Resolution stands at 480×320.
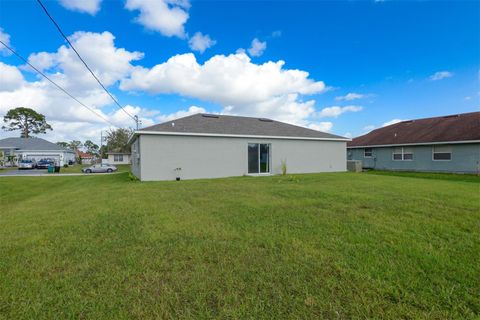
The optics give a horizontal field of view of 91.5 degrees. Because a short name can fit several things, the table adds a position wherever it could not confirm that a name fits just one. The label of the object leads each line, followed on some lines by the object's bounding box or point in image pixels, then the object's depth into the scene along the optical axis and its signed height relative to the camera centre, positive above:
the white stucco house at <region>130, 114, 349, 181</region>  11.97 +0.75
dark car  29.33 -0.16
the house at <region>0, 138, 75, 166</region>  34.59 +1.92
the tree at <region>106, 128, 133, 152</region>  47.75 +4.93
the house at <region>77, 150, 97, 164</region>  54.71 +0.59
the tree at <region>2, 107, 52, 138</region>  47.47 +8.79
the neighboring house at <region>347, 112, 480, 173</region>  15.48 +1.08
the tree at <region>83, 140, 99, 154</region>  77.82 +5.16
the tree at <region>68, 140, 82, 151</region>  71.88 +5.70
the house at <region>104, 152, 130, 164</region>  46.38 +0.84
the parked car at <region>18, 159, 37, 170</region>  28.53 -0.15
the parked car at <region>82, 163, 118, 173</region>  24.27 -0.69
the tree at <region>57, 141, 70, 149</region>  71.62 +6.00
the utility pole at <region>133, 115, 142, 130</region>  25.07 +4.55
